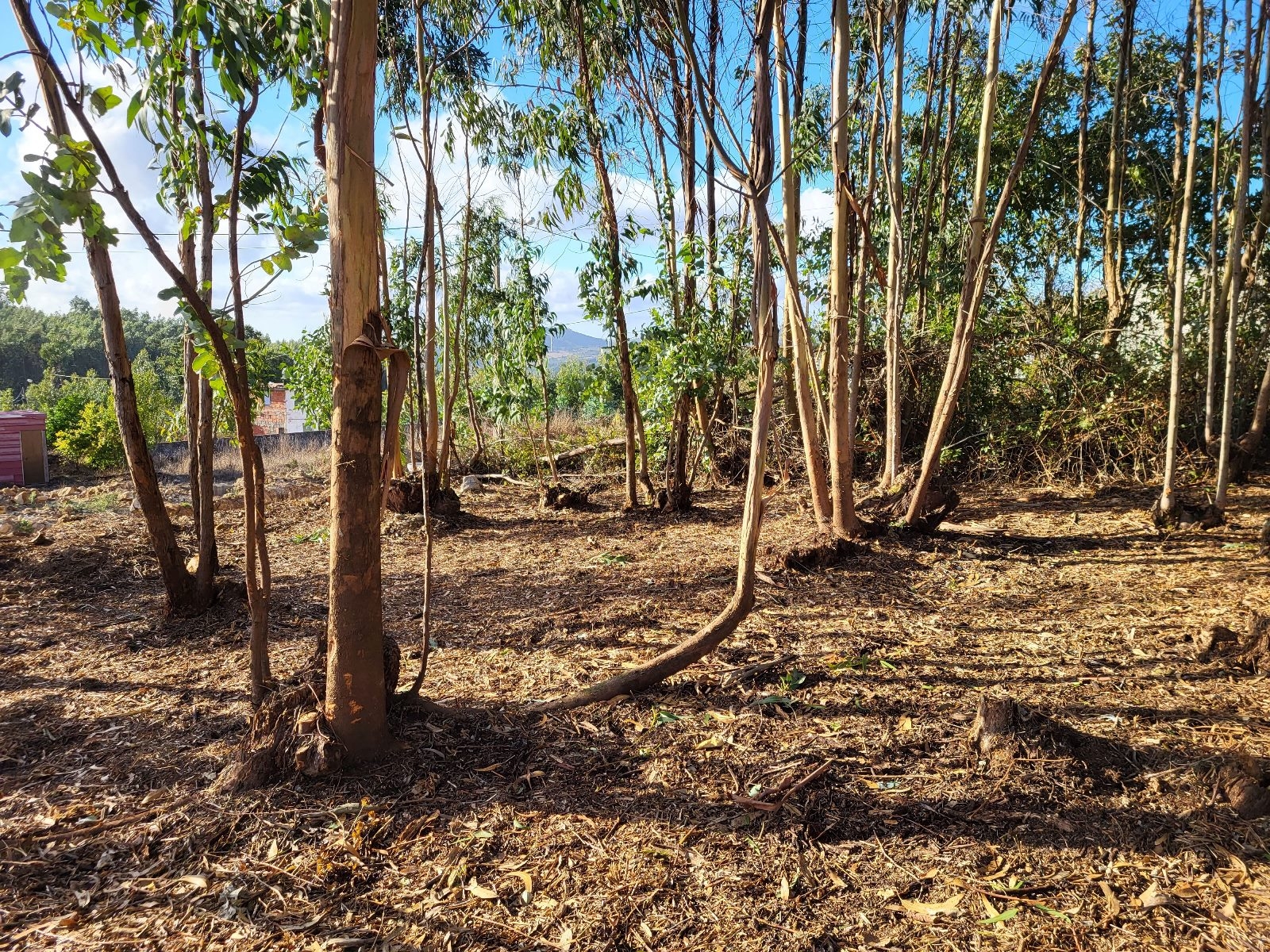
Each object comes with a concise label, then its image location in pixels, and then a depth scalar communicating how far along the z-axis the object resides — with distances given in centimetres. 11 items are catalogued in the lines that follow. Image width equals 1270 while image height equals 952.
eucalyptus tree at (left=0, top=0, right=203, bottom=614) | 181
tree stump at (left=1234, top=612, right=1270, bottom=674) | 311
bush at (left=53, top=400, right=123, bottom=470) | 1302
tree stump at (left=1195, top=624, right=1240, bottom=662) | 330
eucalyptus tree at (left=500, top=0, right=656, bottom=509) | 594
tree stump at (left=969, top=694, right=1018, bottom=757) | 247
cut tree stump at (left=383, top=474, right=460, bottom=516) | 715
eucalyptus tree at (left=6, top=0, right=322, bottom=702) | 206
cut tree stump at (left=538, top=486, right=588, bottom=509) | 769
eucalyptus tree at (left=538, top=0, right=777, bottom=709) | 279
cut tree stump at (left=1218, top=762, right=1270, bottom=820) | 215
